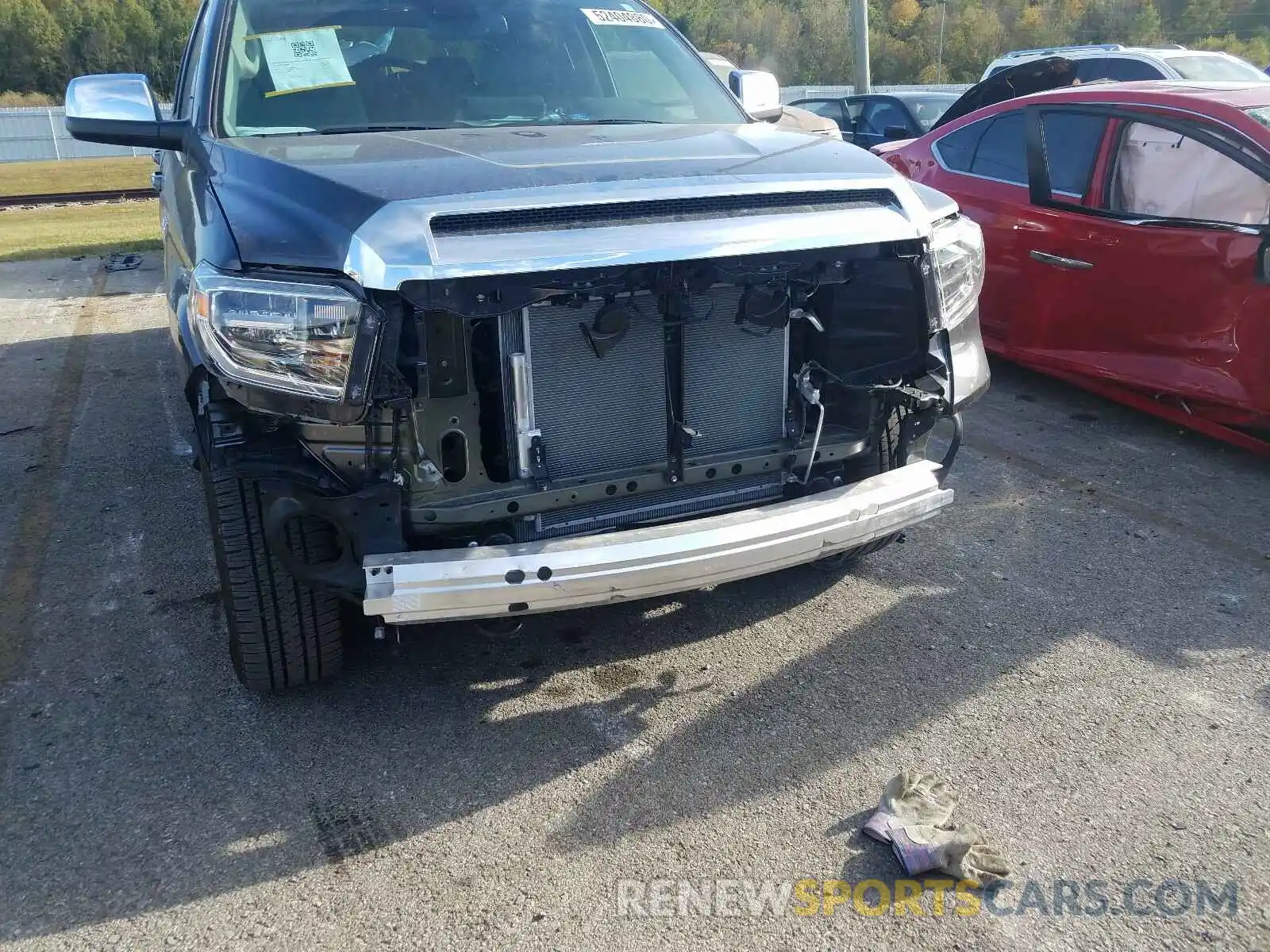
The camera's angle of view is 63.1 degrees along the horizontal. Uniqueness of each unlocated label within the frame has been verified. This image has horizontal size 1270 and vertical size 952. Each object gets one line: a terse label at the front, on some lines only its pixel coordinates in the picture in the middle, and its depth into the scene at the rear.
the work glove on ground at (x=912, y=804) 2.41
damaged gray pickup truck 2.37
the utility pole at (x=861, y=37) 16.53
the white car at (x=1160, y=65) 9.67
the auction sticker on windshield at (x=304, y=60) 3.39
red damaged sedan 4.55
